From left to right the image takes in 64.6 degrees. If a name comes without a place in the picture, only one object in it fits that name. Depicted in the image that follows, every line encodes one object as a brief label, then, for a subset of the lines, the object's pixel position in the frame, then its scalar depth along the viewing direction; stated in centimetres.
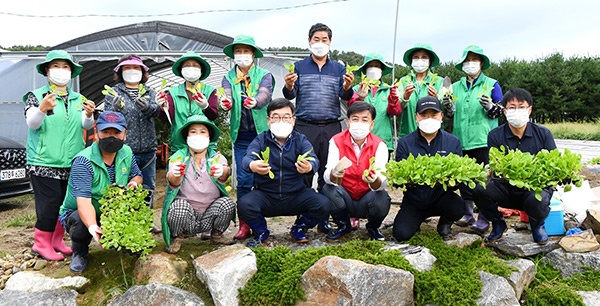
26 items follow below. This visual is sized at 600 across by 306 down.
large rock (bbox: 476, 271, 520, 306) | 350
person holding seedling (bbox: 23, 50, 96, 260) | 413
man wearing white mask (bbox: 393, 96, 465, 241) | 423
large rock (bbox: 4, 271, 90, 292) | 376
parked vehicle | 704
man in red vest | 420
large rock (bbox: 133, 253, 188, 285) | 371
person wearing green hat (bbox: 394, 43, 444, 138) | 496
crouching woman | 398
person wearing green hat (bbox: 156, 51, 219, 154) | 455
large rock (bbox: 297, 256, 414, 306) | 335
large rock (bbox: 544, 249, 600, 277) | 405
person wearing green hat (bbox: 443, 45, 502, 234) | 486
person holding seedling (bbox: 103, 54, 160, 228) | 454
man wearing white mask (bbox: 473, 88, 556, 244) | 412
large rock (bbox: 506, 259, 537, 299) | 374
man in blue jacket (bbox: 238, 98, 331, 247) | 417
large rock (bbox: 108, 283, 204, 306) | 347
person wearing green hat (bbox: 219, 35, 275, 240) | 458
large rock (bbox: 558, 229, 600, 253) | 414
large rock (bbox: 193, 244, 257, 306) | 349
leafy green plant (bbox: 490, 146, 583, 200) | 379
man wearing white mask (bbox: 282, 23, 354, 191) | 474
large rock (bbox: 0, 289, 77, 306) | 354
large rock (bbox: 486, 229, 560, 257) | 419
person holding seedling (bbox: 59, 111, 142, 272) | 374
